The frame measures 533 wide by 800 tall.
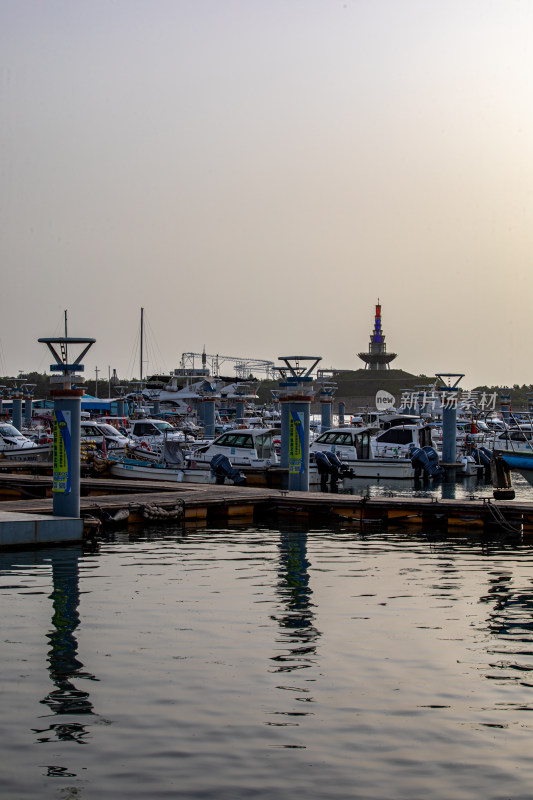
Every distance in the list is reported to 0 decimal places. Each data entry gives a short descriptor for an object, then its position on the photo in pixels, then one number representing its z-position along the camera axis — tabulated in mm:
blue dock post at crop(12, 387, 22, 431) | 58094
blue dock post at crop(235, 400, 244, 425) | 69069
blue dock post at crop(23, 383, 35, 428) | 72444
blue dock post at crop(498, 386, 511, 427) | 58312
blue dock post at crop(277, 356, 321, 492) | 28844
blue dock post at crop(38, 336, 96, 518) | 19828
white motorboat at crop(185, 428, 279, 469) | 38562
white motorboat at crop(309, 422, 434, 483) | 40969
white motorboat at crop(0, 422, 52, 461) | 45594
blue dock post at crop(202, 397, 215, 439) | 52031
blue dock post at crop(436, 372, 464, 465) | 44812
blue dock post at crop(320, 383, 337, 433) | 51656
